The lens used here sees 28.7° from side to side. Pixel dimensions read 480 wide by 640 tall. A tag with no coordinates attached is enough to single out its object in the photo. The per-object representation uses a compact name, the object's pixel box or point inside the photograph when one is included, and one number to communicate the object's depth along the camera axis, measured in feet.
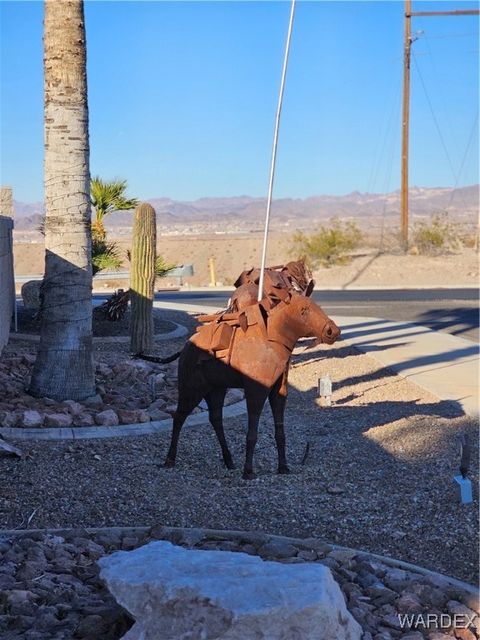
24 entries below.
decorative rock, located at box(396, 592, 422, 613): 14.47
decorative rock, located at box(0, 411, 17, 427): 27.20
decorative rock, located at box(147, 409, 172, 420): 29.96
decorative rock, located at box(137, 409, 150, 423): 29.30
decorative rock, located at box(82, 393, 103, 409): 31.17
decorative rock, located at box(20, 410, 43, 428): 27.28
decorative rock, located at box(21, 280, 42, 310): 57.31
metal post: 22.30
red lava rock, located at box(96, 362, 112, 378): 36.68
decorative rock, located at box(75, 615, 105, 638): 12.35
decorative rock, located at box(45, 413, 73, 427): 27.63
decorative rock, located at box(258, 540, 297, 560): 16.25
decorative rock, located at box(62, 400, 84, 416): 29.35
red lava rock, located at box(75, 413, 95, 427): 28.32
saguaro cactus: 43.86
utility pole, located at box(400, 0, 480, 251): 111.88
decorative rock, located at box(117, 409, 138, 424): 28.96
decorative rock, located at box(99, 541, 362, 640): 10.85
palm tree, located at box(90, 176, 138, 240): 55.52
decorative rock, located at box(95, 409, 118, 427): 28.45
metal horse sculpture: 22.36
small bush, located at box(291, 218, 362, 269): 122.42
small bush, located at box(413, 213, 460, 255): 124.66
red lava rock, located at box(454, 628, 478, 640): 13.96
